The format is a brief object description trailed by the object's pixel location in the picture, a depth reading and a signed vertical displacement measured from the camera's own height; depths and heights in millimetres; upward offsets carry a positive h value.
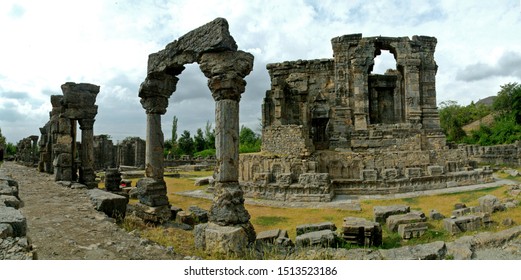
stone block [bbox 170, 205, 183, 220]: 8648 -1399
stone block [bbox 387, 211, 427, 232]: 7985 -1541
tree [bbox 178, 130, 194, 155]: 52525 +2105
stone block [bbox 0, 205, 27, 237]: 4020 -774
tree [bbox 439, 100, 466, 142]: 47875 +5575
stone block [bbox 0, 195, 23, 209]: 5648 -732
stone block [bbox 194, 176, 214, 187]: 19219 -1408
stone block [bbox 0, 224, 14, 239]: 3721 -824
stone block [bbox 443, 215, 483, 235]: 7166 -1494
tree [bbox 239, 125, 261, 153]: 50294 +3301
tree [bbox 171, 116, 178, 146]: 54719 +4755
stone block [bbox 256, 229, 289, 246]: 6309 -1585
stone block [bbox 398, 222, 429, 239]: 7336 -1655
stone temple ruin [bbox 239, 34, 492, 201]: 14977 +1527
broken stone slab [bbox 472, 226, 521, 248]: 5426 -1384
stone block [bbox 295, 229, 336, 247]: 6168 -1573
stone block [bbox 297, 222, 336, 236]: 7320 -1578
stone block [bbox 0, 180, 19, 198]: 6702 -642
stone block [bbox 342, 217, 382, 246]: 6699 -1588
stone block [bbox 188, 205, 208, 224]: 8459 -1505
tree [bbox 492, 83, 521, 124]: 41000 +7551
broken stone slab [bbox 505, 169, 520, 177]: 19217 -1016
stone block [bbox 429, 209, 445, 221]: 8812 -1606
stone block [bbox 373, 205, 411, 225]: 9000 -1529
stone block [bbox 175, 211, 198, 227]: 8156 -1511
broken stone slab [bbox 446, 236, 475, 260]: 4822 -1425
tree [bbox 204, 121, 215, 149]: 53475 +3268
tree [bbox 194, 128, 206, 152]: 53497 +2607
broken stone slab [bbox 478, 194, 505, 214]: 8609 -1307
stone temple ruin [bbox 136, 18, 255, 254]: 5457 +687
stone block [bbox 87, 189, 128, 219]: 7066 -1006
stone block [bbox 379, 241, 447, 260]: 4688 -1417
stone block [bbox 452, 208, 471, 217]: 8720 -1507
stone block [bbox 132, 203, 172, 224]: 7785 -1321
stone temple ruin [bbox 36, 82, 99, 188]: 11289 +952
